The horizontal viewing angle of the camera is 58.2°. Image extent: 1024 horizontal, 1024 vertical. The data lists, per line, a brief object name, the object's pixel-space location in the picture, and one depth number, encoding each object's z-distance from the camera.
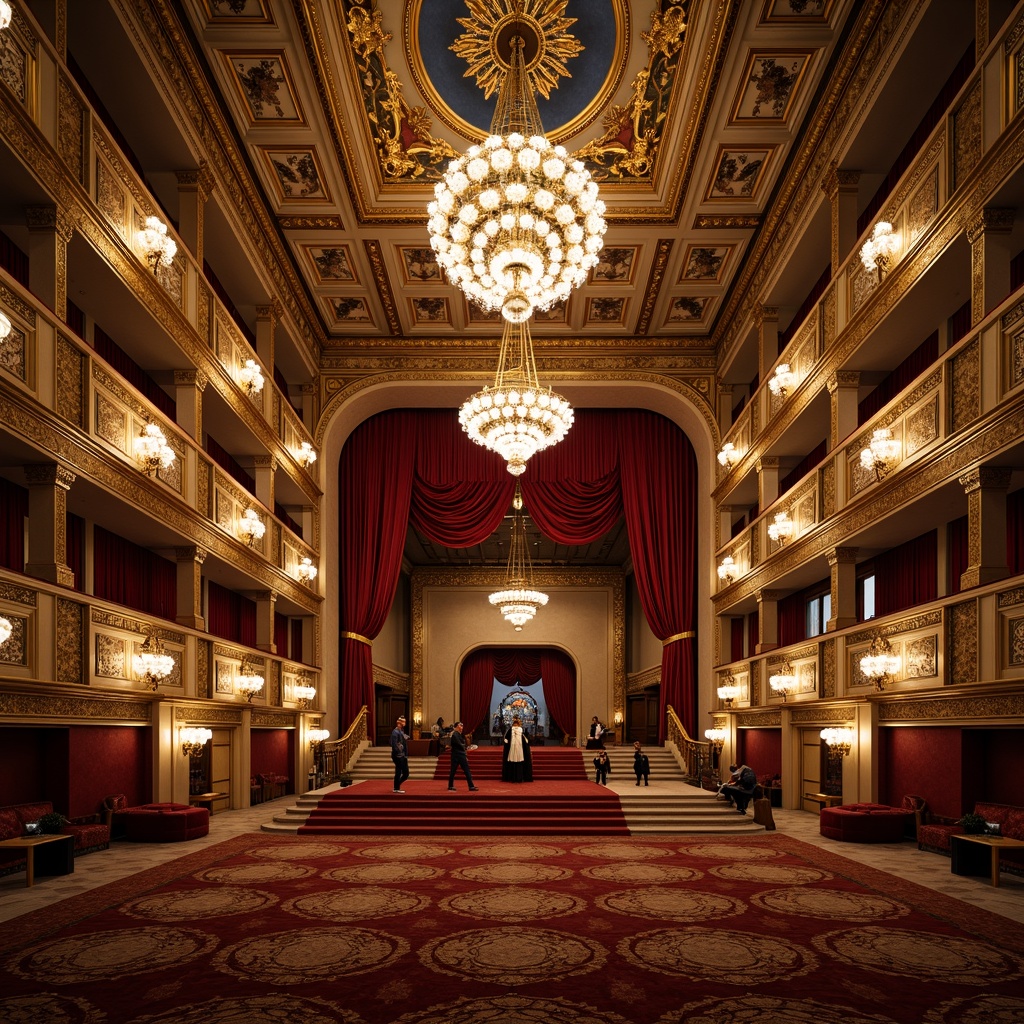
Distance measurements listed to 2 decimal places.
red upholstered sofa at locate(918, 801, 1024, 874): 8.26
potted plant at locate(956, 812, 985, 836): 8.48
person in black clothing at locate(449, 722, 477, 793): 14.35
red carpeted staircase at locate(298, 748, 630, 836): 12.26
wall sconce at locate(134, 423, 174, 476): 10.24
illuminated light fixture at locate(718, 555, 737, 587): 17.67
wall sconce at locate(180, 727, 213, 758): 11.52
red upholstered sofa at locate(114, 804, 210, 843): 10.36
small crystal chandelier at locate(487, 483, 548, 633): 24.89
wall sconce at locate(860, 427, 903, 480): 10.37
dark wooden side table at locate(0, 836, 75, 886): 8.03
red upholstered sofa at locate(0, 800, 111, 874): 8.19
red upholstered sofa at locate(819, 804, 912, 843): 10.34
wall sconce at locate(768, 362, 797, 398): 14.27
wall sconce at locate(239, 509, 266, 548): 14.18
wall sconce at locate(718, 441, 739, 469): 17.67
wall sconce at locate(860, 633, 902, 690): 10.30
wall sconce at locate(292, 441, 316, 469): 17.89
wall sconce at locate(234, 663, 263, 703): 13.79
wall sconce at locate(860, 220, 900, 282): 10.45
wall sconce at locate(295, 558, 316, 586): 17.41
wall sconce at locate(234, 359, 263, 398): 14.26
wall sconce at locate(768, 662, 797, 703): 13.80
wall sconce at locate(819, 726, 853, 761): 11.66
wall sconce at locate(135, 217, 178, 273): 10.38
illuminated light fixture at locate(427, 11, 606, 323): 8.97
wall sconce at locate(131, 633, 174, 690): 10.24
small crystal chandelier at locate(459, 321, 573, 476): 13.34
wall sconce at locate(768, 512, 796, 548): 14.18
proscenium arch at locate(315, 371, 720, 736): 19.27
